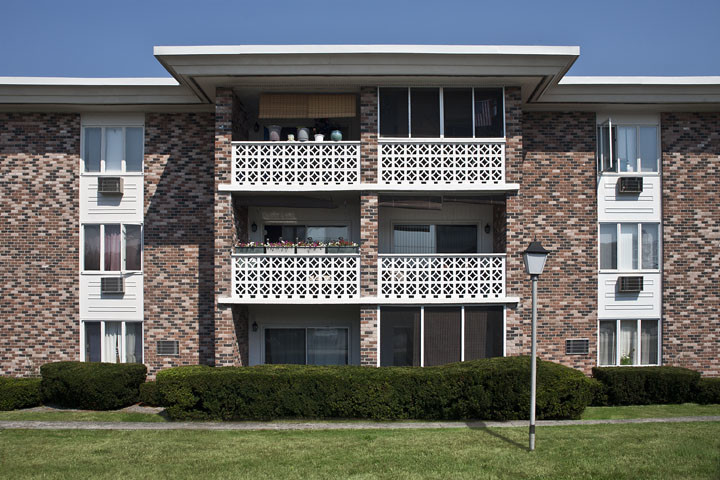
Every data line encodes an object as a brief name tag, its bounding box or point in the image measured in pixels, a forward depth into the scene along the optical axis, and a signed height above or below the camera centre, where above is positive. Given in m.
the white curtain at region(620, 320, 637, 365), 15.77 -2.71
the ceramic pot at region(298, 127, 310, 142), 14.68 +2.87
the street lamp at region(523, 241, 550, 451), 9.92 -0.38
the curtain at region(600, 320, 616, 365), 15.75 -2.79
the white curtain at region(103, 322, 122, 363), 15.73 -2.74
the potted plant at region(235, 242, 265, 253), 14.50 -0.10
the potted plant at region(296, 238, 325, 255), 14.50 -0.13
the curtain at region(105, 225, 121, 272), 15.81 -0.25
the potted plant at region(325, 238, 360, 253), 14.47 -0.11
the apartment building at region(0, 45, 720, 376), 14.92 +0.75
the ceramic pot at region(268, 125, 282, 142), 14.83 +2.93
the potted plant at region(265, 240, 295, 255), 14.54 -0.13
